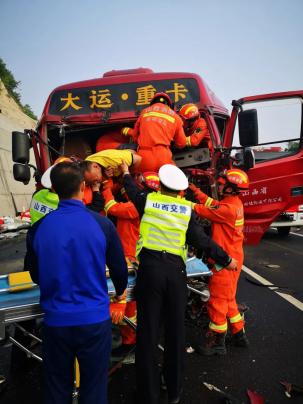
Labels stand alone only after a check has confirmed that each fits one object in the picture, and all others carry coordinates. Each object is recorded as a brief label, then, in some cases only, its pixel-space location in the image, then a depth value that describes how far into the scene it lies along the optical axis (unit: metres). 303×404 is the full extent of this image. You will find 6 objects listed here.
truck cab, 4.10
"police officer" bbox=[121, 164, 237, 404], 2.24
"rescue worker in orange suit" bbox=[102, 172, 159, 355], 3.07
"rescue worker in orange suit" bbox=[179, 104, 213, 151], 3.97
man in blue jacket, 1.66
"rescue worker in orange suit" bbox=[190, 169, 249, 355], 3.15
